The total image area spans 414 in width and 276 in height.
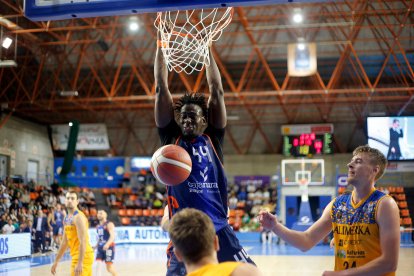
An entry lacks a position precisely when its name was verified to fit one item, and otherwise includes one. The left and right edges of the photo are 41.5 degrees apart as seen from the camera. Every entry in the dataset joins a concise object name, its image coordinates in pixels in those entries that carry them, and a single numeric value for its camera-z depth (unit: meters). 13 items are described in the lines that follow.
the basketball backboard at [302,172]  23.89
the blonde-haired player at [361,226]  3.39
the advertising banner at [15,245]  15.99
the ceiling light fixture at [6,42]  16.96
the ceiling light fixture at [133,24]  19.75
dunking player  4.20
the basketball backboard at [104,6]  4.72
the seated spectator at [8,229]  17.27
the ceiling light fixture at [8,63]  17.41
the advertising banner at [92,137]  29.28
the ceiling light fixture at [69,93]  23.72
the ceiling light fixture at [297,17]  18.41
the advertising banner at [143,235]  24.69
